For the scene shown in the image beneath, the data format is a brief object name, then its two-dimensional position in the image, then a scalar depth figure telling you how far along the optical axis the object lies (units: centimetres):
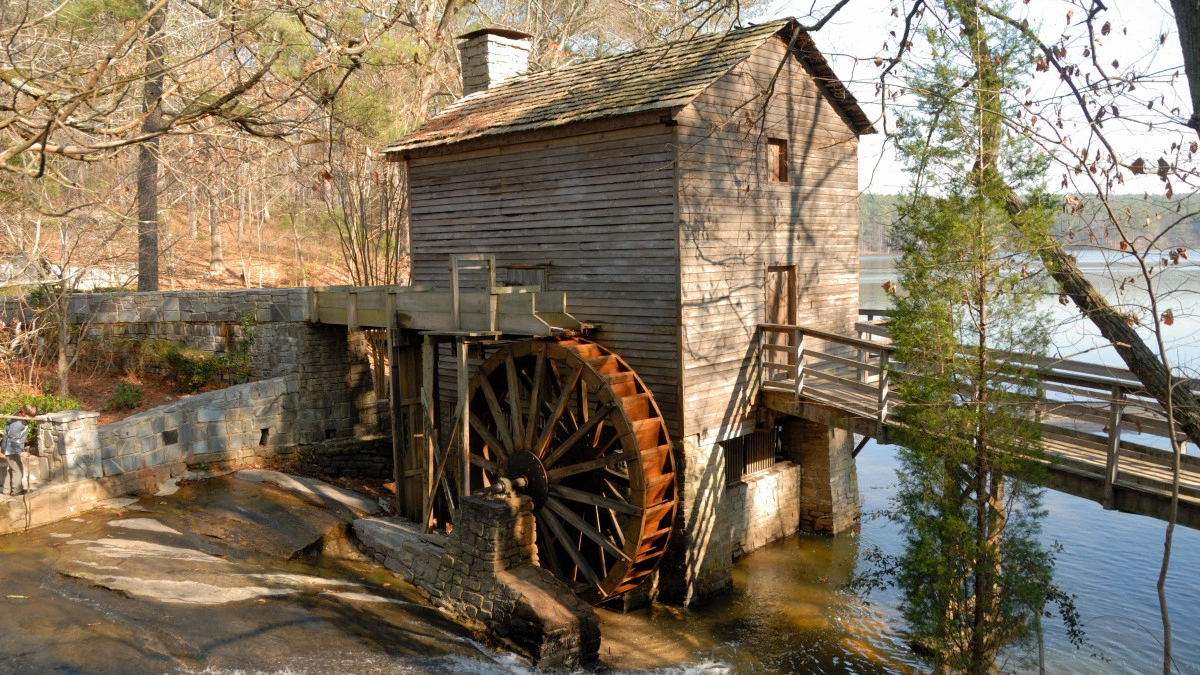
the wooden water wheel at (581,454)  1002
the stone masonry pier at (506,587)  885
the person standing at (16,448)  993
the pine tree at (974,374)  782
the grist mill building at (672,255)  1062
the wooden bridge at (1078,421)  771
